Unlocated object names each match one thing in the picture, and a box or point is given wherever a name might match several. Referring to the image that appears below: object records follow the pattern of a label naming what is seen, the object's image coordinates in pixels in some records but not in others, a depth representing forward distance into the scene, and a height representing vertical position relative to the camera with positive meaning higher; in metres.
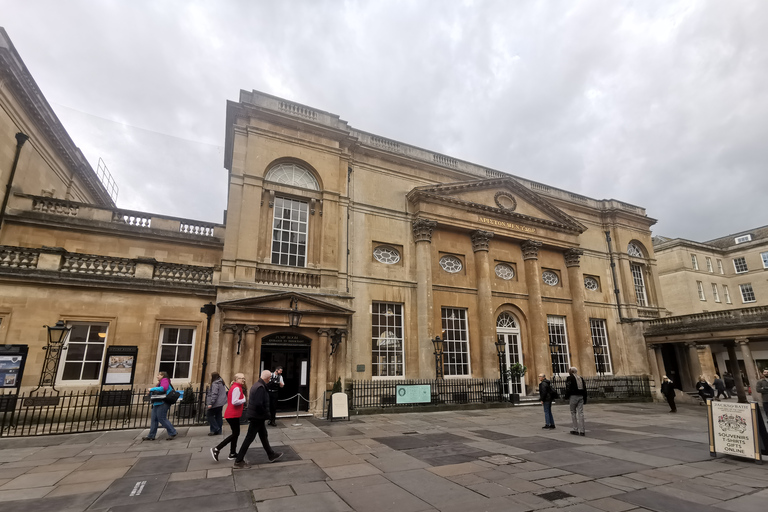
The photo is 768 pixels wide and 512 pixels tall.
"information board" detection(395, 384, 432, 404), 14.87 -1.18
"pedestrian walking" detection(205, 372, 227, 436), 9.73 -0.94
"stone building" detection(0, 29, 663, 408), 12.62 +3.72
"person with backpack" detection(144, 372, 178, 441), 9.09 -1.07
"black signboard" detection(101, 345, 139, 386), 11.30 +0.01
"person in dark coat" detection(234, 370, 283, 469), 6.64 -0.89
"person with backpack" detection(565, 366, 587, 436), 9.91 -0.87
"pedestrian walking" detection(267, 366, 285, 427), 11.41 -0.73
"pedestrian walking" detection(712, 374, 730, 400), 18.52 -1.26
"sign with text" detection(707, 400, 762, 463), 6.91 -1.29
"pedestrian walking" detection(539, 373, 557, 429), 10.81 -1.03
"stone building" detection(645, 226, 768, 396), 25.16 +7.00
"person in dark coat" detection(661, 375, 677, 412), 15.87 -1.31
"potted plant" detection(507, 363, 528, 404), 17.41 -0.64
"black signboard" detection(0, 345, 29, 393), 10.13 +0.06
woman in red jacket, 7.02 -0.88
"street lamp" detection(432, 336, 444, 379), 16.89 +0.26
